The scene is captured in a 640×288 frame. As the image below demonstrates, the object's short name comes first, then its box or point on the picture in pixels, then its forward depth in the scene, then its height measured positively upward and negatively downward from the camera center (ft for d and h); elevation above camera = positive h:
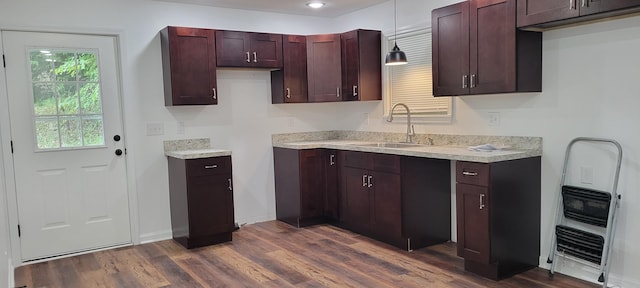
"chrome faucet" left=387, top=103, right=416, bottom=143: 14.76 -0.65
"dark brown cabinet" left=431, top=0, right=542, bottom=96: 10.70 +1.28
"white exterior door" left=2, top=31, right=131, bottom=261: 12.73 -0.70
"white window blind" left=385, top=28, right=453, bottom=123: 14.11 +0.80
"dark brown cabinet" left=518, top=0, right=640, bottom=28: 8.75 +1.78
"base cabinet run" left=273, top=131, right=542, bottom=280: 10.75 -2.36
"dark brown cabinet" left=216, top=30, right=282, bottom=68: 14.78 +2.02
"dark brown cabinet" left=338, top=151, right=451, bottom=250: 12.98 -2.62
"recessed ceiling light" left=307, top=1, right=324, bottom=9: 15.30 +3.46
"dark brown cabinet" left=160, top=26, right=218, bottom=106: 13.92 +1.44
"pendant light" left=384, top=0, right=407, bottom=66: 12.91 +1.35
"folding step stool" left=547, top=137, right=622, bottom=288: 9.78 -2.63
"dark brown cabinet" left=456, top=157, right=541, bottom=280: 10.61 -2.60
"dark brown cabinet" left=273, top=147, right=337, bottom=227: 15.74 -2.57
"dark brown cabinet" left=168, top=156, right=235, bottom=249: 13.61 -2.57
